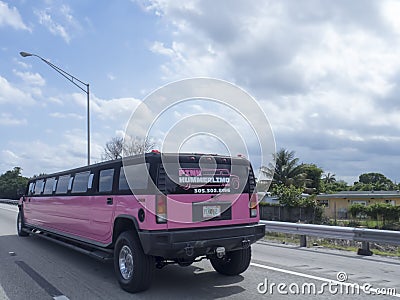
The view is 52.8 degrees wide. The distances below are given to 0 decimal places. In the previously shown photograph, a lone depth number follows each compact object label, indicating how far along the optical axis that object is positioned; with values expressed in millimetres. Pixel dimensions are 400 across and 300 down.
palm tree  45719
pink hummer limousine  6121
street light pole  21359
